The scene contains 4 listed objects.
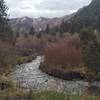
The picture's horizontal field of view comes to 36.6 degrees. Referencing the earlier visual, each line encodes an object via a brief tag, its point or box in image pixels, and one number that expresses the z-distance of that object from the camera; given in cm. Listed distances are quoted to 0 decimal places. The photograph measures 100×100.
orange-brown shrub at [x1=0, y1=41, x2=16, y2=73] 1575
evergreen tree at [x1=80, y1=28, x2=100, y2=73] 1323
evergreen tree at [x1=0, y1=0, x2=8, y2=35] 2446
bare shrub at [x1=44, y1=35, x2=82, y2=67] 1398
